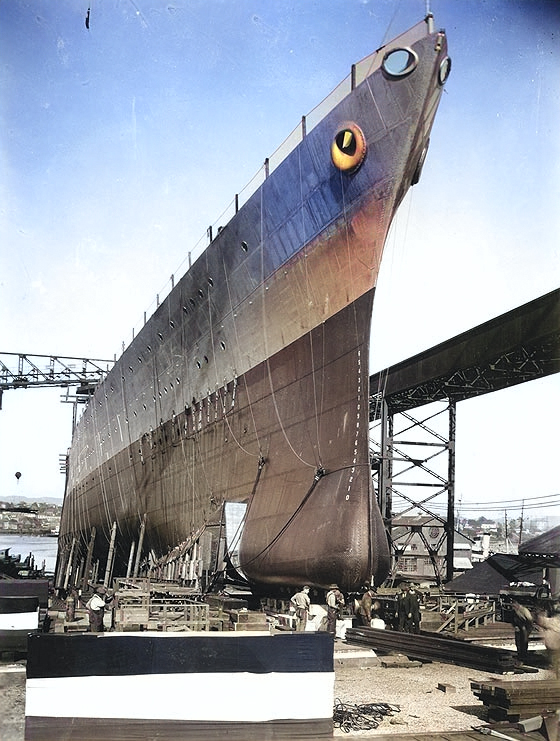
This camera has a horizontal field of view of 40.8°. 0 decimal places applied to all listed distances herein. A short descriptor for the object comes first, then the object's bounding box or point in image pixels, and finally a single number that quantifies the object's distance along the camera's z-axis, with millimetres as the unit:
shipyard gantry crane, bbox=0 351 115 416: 28812
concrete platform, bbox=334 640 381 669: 9062
